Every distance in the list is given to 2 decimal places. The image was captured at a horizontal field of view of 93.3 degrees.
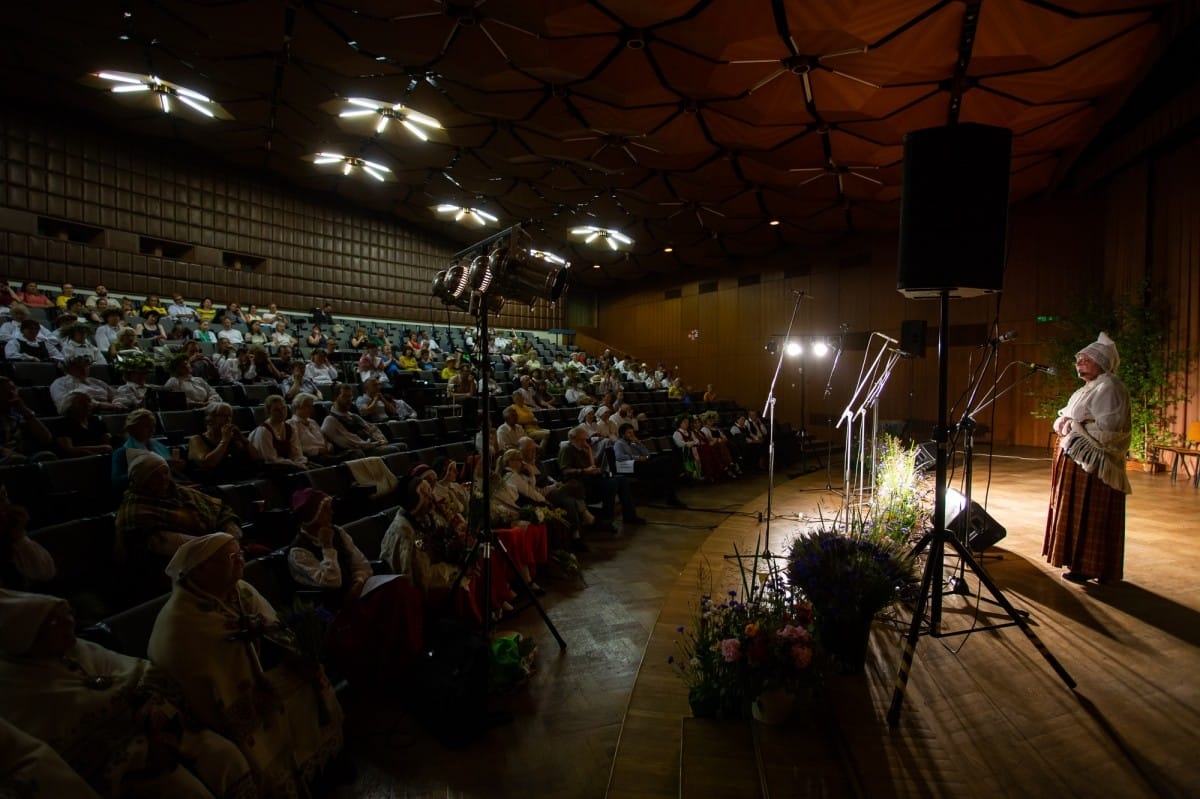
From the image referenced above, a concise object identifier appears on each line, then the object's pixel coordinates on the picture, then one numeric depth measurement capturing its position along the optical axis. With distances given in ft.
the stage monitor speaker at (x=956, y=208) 6.31
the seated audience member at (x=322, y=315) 36.52
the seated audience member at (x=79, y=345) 17.40
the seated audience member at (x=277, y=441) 12.28
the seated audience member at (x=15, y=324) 18.30
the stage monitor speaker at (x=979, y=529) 11.25
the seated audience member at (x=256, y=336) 28.32
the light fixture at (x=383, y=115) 25.64
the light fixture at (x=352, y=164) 33.11
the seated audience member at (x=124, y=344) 18.78
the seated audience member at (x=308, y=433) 13.99
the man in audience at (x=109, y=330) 20.85
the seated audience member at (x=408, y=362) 28.84
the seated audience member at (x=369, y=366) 23.41
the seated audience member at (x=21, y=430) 10.59
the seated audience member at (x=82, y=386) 13.87
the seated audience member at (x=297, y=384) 19.08
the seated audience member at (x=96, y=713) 4.30
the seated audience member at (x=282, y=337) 29.76
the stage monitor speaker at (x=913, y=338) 14.07
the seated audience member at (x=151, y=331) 22.30
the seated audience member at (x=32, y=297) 23.68
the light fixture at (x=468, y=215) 40.65
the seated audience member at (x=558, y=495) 14.85
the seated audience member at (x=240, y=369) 20.30
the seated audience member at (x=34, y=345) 17.66
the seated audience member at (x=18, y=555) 6.18
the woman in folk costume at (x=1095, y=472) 9.78
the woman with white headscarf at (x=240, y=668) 5.38
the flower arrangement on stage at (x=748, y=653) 5.98
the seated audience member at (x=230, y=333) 26.94
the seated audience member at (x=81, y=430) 11.52
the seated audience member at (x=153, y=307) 25.74
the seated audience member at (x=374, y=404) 18.43
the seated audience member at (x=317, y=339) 30.30
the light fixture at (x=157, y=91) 24.75
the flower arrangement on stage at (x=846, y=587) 6.93
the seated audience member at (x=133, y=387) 14.64
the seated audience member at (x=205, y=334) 25.73
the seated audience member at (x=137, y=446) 9.70
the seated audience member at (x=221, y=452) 11.27
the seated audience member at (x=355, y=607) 8.09
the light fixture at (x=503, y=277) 8.24
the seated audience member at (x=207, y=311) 30.32
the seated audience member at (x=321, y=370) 22.38
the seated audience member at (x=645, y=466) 20.06
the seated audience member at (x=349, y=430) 15.21
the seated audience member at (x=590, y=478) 17.33
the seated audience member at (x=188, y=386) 16.06
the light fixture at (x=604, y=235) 42.78
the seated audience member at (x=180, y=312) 27.50
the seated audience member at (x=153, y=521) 7.48
